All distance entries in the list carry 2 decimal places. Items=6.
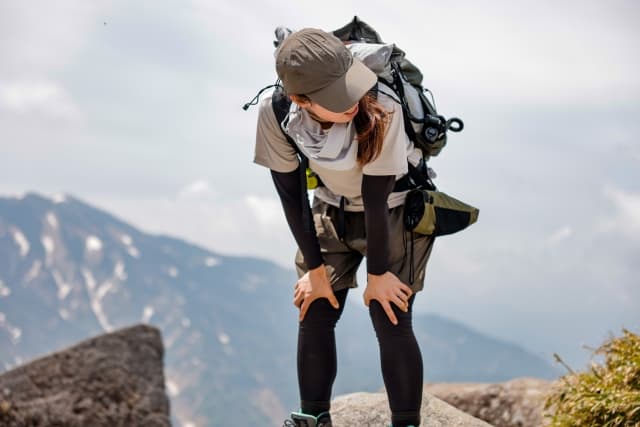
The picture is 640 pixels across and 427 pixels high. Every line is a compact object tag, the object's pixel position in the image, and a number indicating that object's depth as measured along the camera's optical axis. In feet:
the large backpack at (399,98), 13.83
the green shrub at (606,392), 15.46
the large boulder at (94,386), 34.42
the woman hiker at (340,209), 12.63
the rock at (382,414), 18.35
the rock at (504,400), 27.17
